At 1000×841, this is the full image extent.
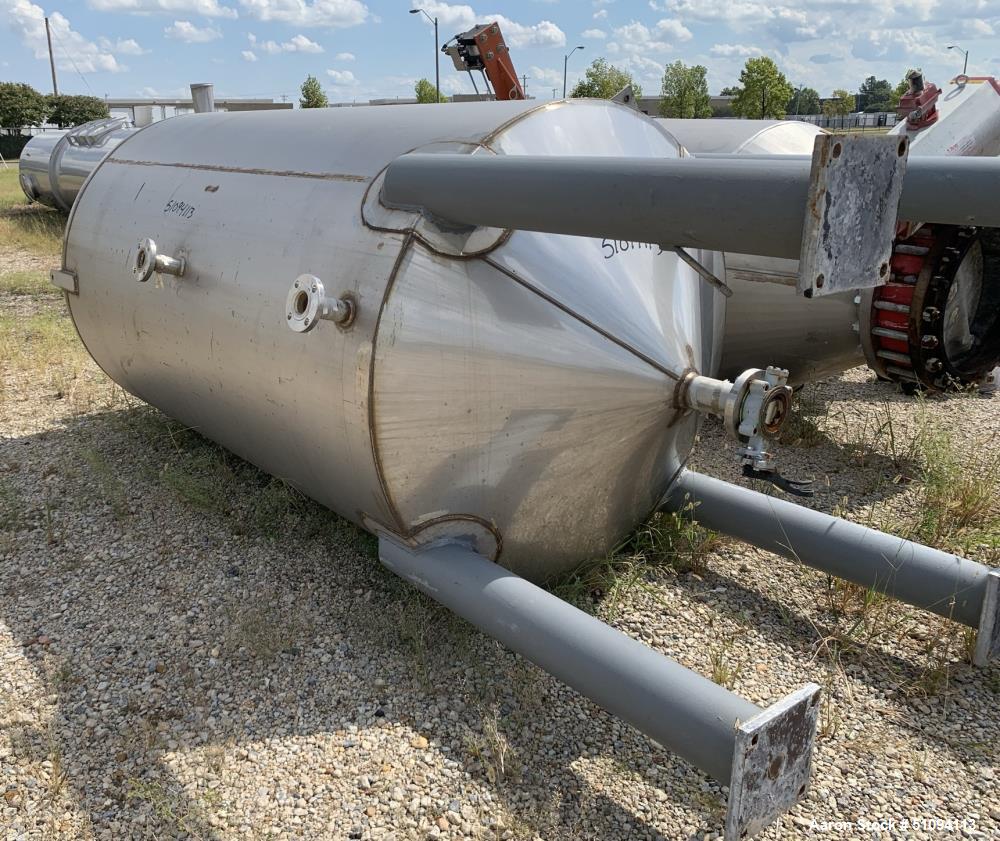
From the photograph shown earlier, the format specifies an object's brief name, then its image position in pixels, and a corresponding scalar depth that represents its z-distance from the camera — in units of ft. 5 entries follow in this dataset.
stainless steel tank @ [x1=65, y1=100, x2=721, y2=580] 8.89
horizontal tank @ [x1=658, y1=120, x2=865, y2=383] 15.81
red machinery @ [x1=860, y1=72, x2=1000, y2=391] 14.48
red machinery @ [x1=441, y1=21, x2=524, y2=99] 27.94
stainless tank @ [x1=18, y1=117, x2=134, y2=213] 40.52
